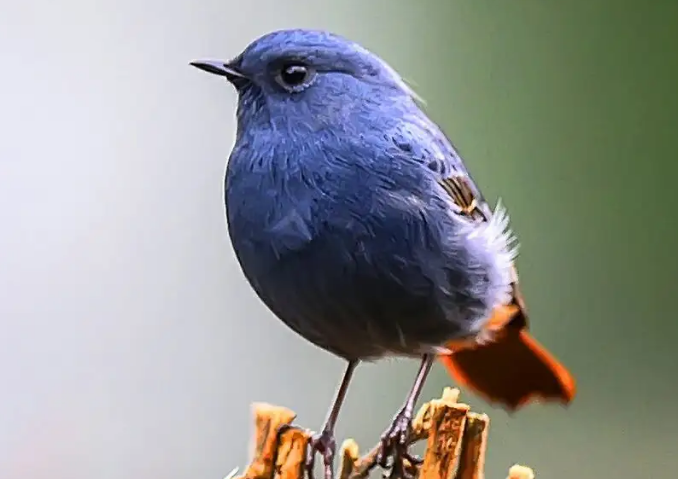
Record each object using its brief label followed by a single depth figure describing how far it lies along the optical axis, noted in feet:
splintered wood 7.40
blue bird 7.34
